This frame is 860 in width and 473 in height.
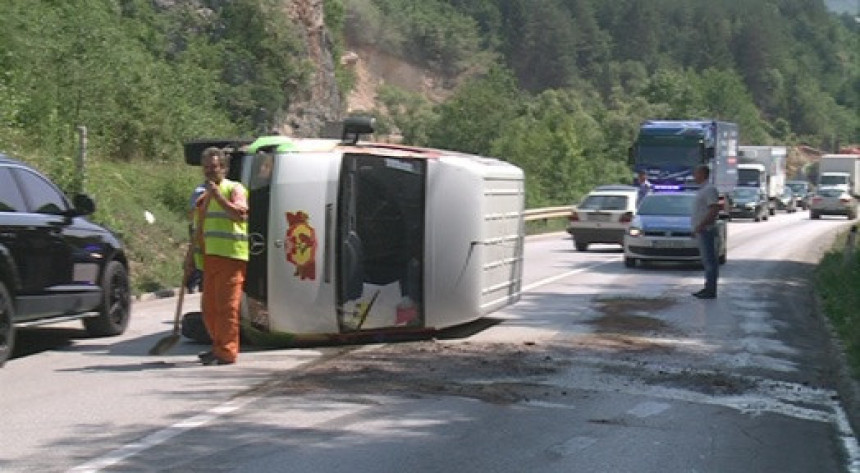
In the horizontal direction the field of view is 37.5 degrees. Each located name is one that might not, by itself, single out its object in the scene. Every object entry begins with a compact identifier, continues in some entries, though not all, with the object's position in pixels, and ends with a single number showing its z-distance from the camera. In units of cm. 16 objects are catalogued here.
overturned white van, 1166
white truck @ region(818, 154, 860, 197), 6656
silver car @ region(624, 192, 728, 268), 2408
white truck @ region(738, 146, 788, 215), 5769
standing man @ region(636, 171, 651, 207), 3454
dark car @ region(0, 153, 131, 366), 1095
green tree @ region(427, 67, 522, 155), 6350
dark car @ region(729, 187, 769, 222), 5628
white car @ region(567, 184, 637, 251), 3053
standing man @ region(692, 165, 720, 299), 1822
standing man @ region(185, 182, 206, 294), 1594
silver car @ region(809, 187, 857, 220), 6275
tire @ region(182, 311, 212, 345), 1252
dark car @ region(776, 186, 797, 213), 7132
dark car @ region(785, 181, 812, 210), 7900
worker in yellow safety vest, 1089
